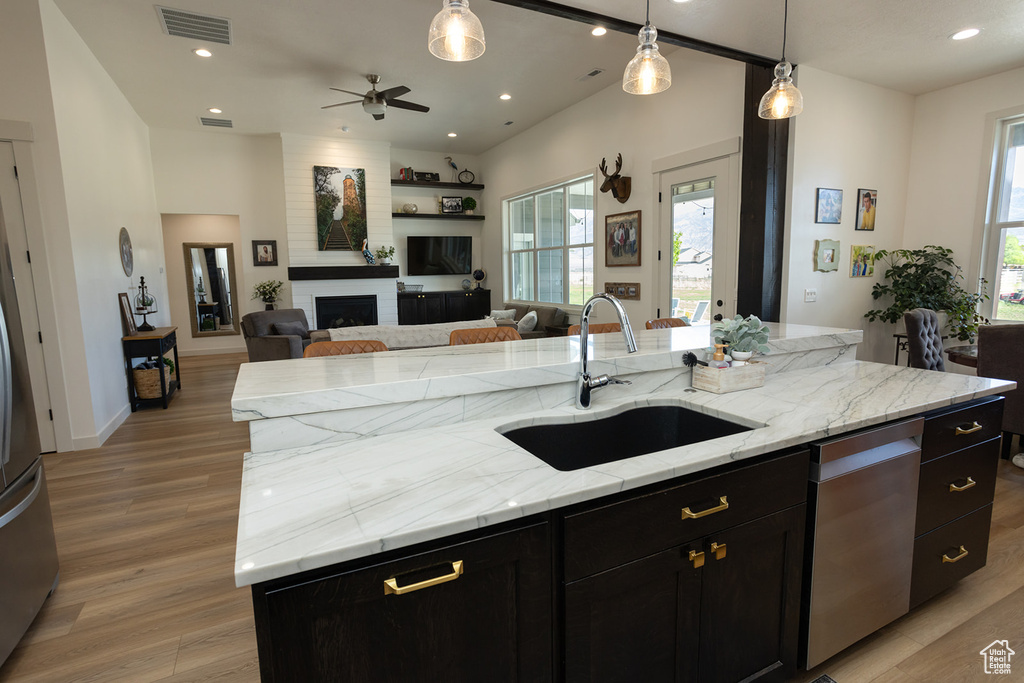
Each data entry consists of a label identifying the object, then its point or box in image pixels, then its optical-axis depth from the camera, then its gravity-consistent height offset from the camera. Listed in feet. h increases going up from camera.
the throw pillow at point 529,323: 20.13 -1.80
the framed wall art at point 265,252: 25.11 +1.50
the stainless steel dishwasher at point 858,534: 4.75 -2.61
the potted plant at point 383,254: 25.04 +1.31
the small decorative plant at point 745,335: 6.28 -0.77
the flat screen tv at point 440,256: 27.02 +1.28
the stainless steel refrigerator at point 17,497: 5.37 -2.41
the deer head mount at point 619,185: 17.03 +3.12
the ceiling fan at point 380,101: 15.83 +5.80
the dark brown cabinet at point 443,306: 26.63 -1.47
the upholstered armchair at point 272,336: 17.13 -1.90
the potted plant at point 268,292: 24.84 -0.47
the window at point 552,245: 20.20 +1.47
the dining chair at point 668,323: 11.76 -1.11
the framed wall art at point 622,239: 17.06 +1.30
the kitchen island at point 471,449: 2.97 -1.44
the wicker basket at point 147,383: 15.94 -3.12
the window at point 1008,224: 13.42 +1.24
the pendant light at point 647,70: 6.26 +2.67
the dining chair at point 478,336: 10.63 -1.23
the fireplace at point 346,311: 24.50 -1.49
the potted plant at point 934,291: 14.11 -0.56
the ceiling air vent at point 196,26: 12.32 +6.54
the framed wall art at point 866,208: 14.42 +1.85
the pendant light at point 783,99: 7.64 +2.67
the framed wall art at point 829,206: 13.51 +1.80
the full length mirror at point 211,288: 26.30 -0.25
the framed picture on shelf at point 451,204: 27.32 +4.06
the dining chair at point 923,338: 12.30 -1.65
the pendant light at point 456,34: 5.19 +2.62
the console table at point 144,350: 15.48 -2.04
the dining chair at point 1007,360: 10.01 -1.82
